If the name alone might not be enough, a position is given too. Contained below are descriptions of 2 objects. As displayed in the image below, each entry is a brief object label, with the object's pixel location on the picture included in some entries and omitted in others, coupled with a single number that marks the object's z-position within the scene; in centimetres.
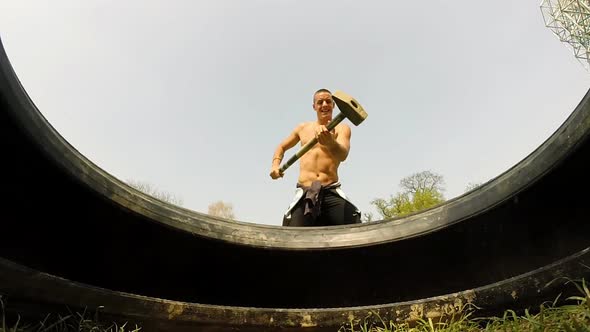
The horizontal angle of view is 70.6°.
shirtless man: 402
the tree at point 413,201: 1845
